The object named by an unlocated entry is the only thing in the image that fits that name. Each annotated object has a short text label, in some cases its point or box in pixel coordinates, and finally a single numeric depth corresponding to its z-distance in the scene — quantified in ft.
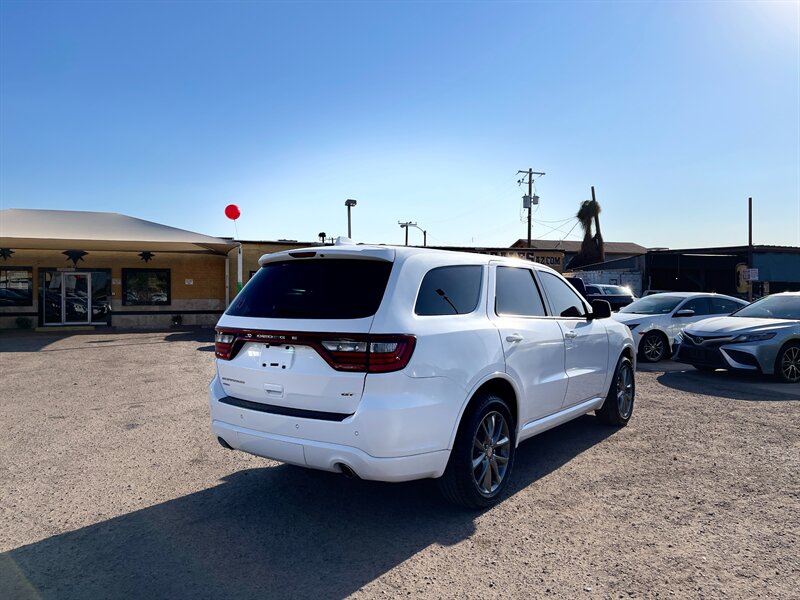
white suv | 10.59
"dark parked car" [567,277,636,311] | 73.77
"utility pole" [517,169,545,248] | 145.28
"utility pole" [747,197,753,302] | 94.27
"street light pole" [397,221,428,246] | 176.08
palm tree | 155.43
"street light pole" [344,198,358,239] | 103.09
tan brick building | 65.41
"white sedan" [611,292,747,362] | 38.29
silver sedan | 29.43
